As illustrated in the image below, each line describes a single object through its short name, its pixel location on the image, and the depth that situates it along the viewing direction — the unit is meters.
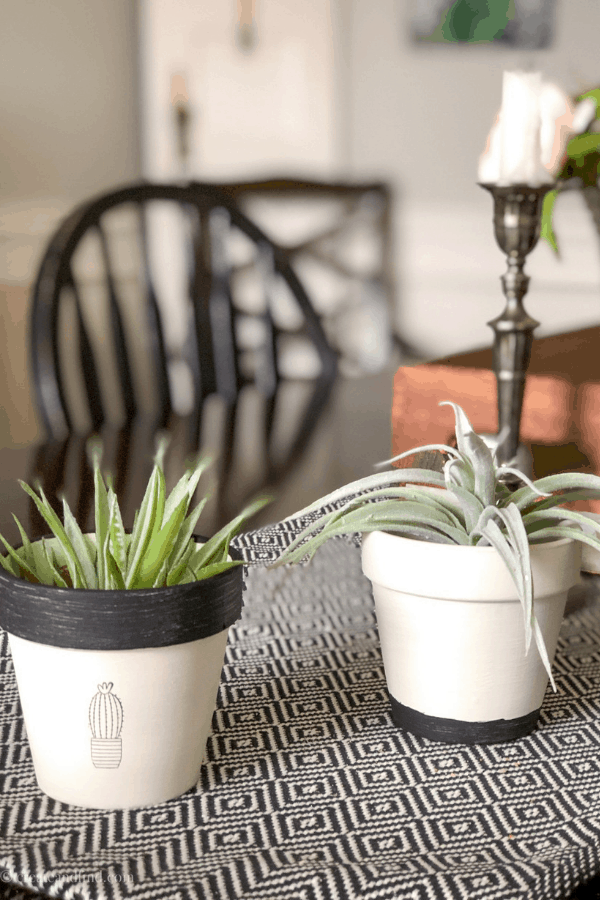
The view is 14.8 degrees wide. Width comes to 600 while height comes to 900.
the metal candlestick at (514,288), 1.34
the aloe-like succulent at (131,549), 1.06
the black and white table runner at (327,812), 1.01
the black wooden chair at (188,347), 2.26
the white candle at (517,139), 1.35
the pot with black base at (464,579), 1.10
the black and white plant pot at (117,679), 1.03
